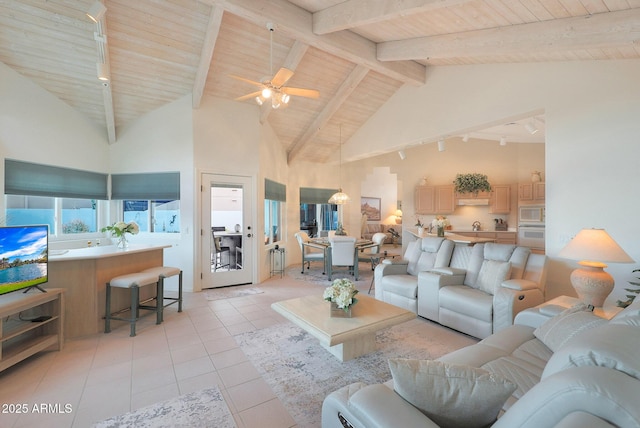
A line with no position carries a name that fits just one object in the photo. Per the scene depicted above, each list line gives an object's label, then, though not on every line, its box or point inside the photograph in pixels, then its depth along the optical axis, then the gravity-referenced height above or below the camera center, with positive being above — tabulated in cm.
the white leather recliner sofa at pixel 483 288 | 295 -87
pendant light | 686 +33
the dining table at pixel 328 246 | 606 -76
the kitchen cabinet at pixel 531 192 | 710 +47
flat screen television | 249 -41
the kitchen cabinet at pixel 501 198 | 768 +35
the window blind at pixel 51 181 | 395 +49
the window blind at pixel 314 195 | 787 +47
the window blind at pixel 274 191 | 605 +48
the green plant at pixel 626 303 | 264 -86
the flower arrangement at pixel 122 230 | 384 -23
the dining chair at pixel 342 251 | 578 -79
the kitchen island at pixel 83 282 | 321 -80
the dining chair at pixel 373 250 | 632 -87
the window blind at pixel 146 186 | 507 +47
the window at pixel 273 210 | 624 +5
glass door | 515 -35
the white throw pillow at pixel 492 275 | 321 -74
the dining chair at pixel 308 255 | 646 -91
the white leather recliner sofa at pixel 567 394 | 76 -54
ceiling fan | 300 +136
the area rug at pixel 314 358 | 220 -140
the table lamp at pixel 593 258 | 241 -40
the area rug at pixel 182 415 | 190 -140
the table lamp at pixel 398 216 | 1066 -17
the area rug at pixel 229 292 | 477 -139
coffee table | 237 -97
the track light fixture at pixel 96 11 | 267 +189
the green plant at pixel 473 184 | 782 +76
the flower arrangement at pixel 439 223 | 593 -24
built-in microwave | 708 -7
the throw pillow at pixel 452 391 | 112 -71
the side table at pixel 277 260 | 638 -109
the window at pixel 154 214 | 517 -3
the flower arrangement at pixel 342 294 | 260 -76
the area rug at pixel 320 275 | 581 -140
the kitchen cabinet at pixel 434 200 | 818 +34
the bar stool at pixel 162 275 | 366 -82
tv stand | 240 -104
